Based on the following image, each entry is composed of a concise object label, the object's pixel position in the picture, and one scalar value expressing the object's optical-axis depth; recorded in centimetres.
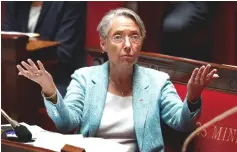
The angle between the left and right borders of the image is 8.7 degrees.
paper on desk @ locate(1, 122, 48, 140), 555
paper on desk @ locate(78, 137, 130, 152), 547
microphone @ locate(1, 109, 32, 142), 545
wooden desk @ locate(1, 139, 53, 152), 523
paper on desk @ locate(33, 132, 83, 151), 548
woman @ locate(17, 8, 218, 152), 580
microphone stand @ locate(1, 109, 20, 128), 548
